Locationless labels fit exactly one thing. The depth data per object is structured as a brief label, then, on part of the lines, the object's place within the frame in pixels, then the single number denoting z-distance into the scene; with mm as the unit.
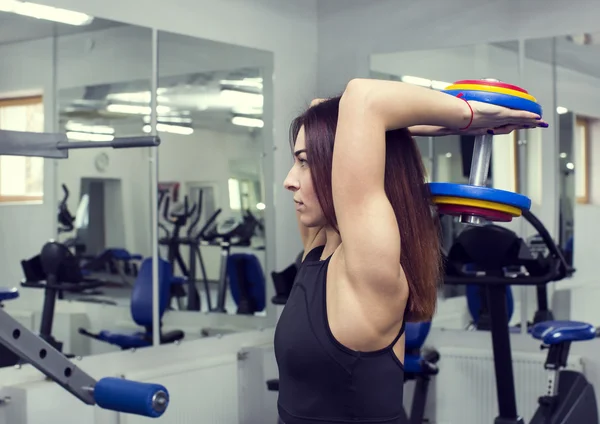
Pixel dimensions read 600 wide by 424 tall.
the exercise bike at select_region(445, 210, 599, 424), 3289
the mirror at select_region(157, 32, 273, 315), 3943
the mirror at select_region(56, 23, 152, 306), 3537
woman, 1226
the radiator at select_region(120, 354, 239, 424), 3662
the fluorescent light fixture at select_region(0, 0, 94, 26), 3162
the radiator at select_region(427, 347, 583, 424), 4004
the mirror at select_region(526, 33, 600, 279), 3920
